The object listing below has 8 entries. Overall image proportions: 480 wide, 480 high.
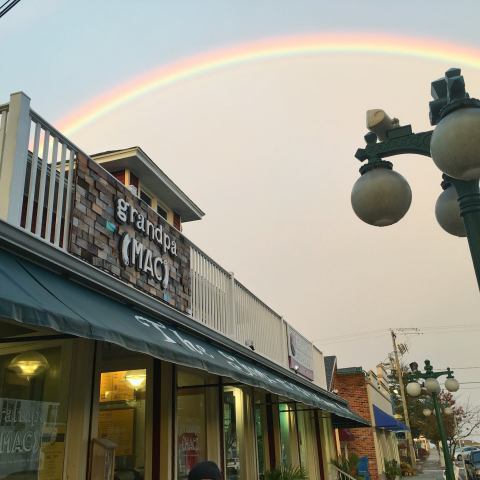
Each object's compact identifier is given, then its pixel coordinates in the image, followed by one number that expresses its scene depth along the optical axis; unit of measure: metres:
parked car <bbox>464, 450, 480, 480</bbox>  18.33
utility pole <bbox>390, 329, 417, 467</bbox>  36.72
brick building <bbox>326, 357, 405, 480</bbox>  22.88
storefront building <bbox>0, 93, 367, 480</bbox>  4.12
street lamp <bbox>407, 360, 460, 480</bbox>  13.05
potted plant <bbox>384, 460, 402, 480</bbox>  24.07
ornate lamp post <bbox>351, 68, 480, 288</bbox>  2.65
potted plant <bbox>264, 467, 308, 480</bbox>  9.96
